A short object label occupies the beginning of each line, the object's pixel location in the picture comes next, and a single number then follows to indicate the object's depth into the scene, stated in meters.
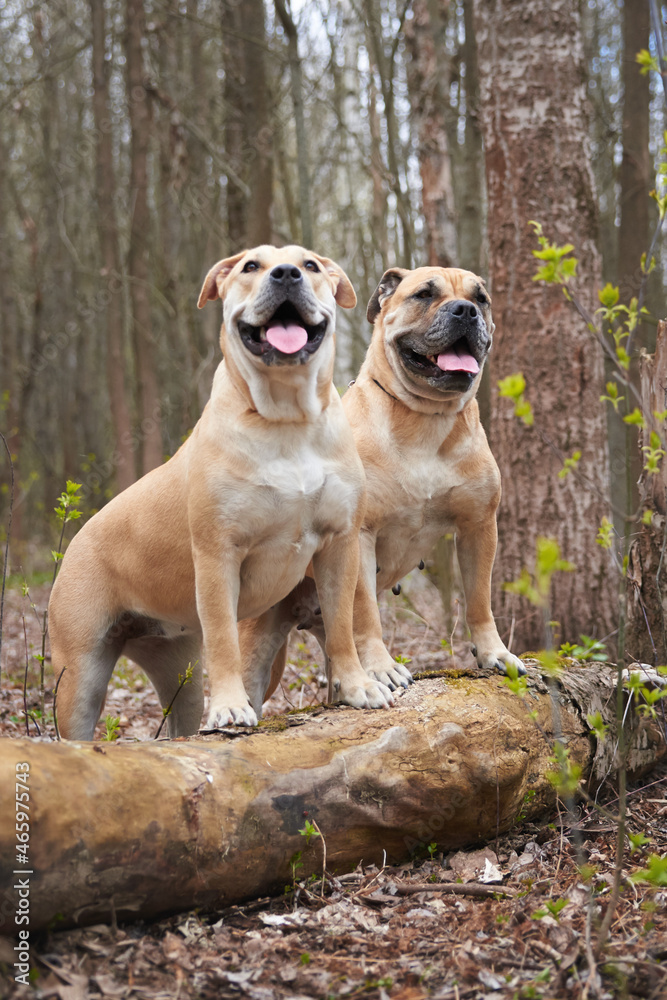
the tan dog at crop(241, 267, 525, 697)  3.74
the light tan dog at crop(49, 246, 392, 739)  3.21
